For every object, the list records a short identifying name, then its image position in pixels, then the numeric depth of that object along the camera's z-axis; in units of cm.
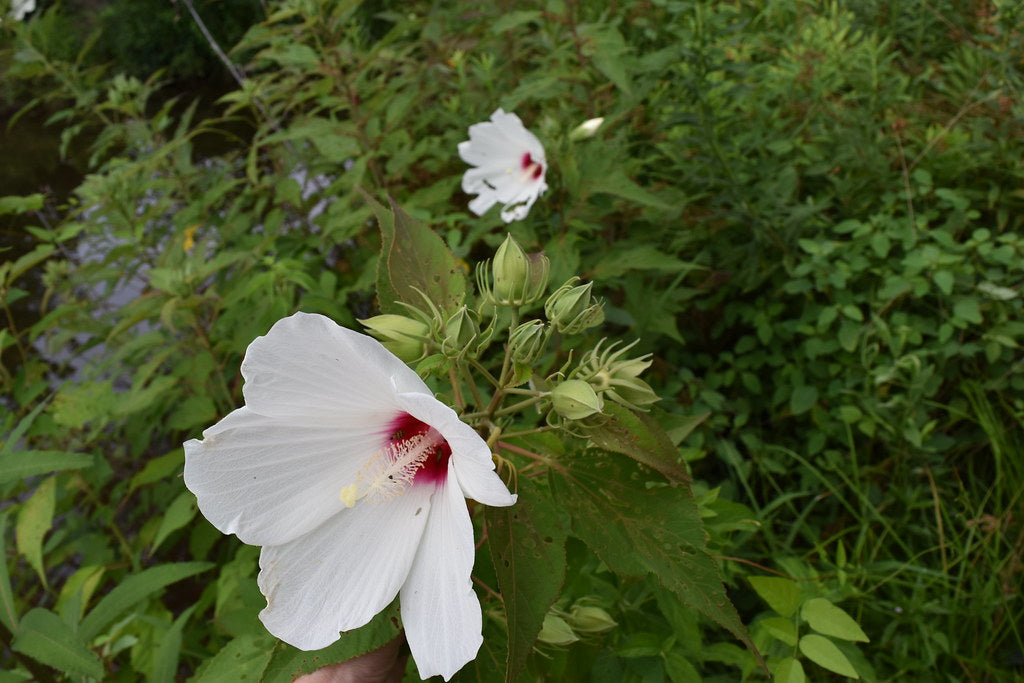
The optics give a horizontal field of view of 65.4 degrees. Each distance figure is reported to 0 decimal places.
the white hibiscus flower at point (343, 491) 29
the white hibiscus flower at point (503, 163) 78
